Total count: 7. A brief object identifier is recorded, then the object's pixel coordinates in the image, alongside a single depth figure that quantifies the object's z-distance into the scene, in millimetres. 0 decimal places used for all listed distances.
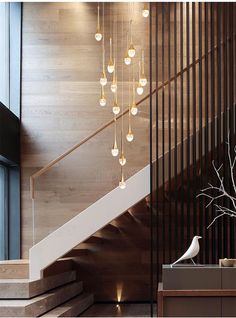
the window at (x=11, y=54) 9844
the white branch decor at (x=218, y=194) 7304
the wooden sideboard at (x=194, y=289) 5762
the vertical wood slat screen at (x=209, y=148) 7484
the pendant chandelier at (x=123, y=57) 9852
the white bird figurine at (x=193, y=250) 5863
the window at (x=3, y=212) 9570
